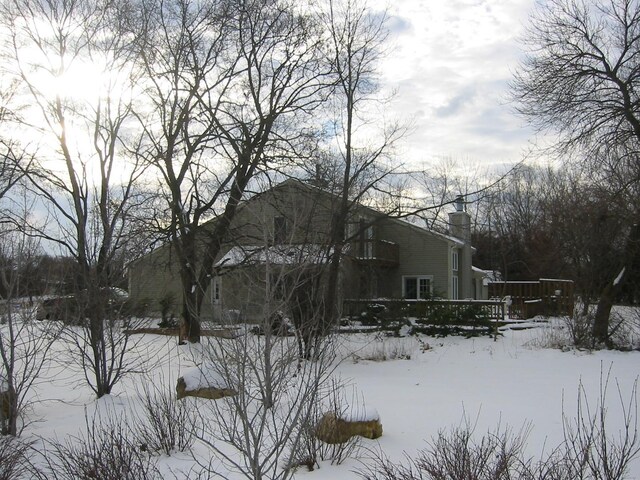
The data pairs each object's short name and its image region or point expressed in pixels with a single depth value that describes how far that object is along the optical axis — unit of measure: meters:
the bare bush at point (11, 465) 5.34
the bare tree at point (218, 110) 18.06
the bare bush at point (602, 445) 4.37
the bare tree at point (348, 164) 15.52
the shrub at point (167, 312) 21.66
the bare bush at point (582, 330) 15.12
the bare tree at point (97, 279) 9.58
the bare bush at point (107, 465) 5.19
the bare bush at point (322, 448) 6.35
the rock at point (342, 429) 6.86
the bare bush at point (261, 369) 4.48
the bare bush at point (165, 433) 6.67
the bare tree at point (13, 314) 7.97
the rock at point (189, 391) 8.39
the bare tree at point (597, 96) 14.76
